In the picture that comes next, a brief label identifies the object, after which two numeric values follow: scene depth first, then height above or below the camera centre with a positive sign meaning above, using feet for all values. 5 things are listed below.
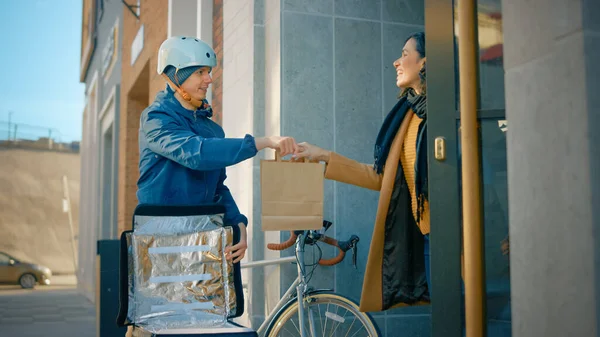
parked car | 72.59 -5.73
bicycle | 14.25 -1.79
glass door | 9.83 +0.58
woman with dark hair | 12.41 -0.26
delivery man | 11.12 +1.02
